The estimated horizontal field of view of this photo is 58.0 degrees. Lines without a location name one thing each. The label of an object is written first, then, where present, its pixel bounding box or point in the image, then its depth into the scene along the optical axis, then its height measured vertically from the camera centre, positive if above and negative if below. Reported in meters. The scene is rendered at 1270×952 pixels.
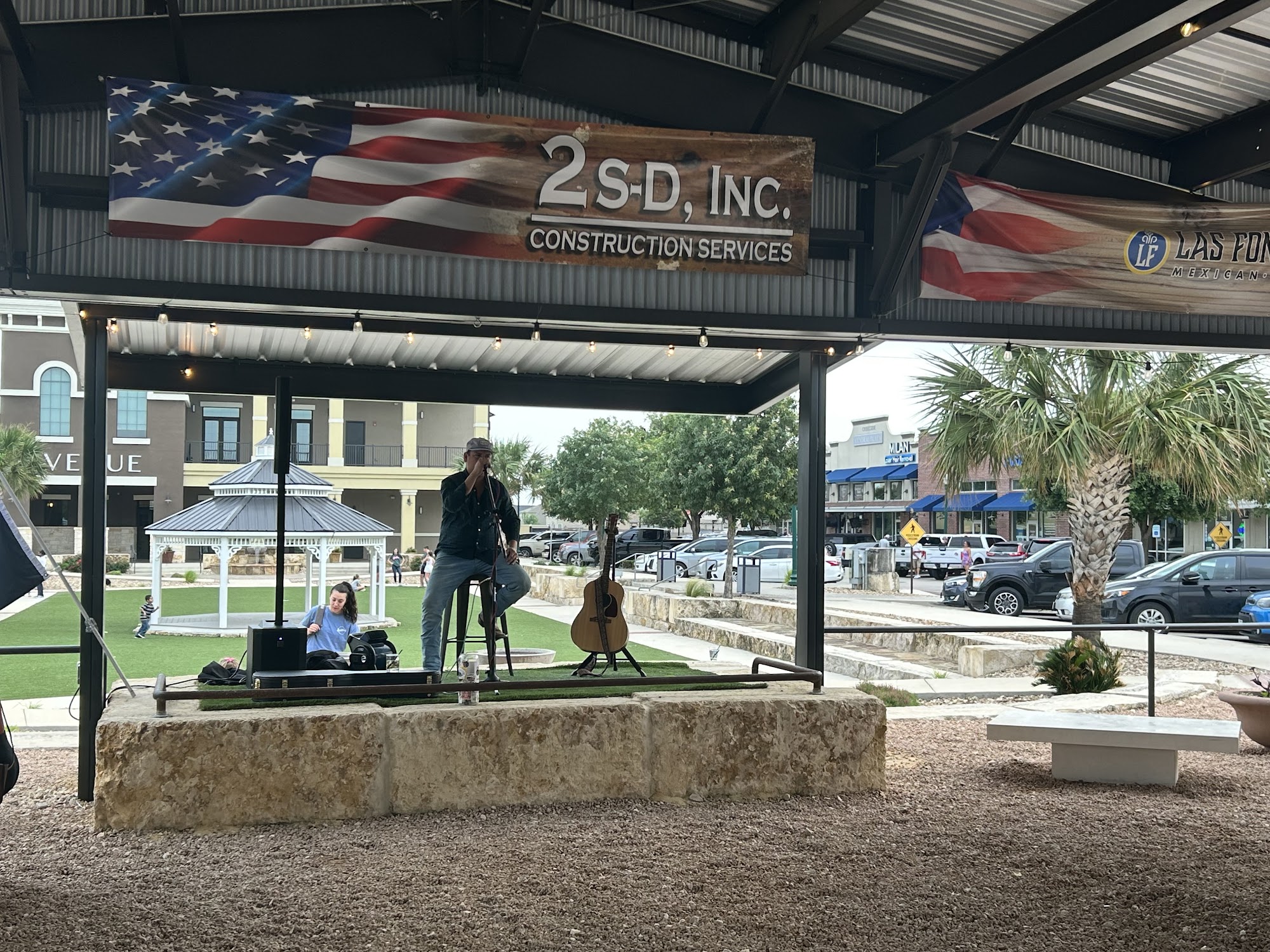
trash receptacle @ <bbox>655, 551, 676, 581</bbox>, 33.56 -1.59
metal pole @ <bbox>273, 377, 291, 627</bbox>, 7.12 +0.41
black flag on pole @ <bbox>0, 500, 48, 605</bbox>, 6.11 -0.30
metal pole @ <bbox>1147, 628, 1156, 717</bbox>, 9.23 -1.28
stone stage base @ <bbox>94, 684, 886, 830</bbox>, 6.00 -1.36
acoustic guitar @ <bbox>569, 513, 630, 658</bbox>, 8.05 -0.76
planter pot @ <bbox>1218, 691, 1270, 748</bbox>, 8.69 -1.50
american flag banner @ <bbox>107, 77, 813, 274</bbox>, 7.11 +2.19
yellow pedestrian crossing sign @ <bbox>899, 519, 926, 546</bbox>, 32.44 -0.47
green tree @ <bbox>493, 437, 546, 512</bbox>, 63.78 +2.74
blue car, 17.05 -1.37
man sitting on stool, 7.56 -0.24
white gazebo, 21.83 -0.27
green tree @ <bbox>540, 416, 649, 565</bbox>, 45.50 +1.56
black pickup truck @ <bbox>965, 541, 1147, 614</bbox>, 22.80 -1.34
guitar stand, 7.99 -1.09
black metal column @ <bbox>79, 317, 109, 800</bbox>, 7.02 -0.28
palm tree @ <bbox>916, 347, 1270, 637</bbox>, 14.53 +1.18
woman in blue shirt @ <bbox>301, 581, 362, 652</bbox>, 9.60 -0.95
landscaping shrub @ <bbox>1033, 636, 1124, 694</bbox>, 11.92 -1.61
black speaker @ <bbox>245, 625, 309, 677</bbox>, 6.95 -0.84
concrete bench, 7.14 -1.41
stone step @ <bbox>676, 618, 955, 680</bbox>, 14.53 -2.02
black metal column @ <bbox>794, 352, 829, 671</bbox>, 8.44 +0.01
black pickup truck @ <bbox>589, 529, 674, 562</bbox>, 47.25 -1.21
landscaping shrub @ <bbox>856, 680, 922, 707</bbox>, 11.75 -1.88
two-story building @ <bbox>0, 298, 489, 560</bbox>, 46.34 +2.93
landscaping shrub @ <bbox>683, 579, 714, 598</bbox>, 25.56 -1.70
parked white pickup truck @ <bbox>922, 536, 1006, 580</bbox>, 41.22 -1.44
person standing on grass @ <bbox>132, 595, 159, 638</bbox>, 19.88 -1.90
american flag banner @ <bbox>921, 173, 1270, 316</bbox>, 8.53 +2.04
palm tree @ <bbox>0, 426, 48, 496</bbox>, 40.41 +1.80
